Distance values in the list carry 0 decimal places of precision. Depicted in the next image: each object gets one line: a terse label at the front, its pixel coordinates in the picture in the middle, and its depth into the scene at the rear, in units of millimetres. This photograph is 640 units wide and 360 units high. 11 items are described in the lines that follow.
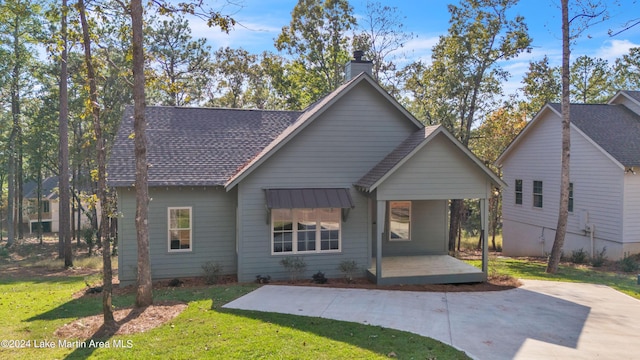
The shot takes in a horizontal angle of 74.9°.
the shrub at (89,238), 23891
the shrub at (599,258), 15575
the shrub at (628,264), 14388
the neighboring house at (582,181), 16188
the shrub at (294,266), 12539
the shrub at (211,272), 12647
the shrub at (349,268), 12820
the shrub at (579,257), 16750
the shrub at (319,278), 12252
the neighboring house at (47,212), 42000
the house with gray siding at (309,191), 11992
